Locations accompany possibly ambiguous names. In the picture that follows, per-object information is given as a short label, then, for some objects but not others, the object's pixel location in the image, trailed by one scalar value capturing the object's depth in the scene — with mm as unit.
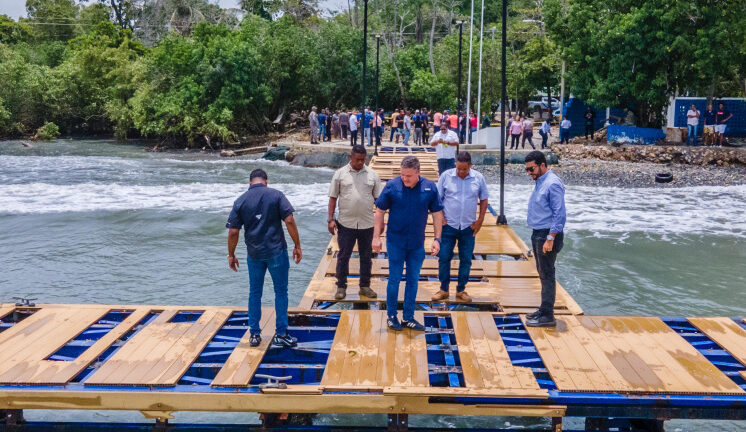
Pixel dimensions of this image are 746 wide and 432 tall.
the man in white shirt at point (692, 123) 28375
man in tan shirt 7781
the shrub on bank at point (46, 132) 49312
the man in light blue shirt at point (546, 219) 6770
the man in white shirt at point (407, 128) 32719
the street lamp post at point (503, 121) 12781
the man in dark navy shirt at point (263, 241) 6340
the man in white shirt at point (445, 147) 15773
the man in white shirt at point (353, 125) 29703
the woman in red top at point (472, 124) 32719
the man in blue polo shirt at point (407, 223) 6707
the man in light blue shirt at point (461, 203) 7957
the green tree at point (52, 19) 70312
